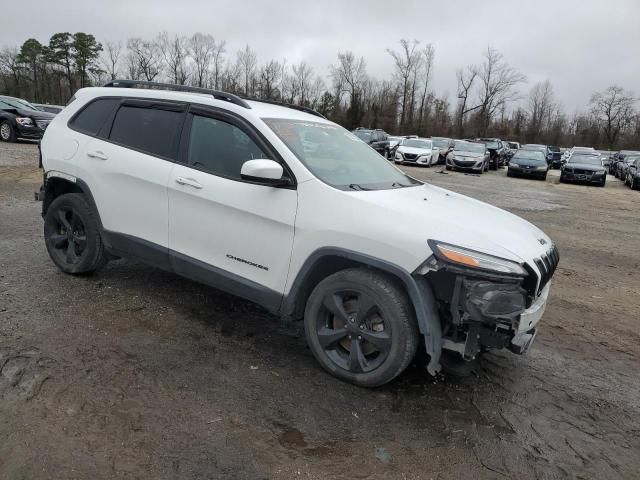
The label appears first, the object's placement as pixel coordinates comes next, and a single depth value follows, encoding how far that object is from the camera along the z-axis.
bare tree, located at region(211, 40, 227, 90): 69.00
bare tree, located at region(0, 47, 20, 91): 60.09
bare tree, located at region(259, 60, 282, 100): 66.81
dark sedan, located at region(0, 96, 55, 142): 17.67
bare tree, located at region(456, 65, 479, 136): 70.06
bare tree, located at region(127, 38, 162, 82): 65.88
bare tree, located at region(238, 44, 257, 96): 70.38
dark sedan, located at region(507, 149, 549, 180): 24.02
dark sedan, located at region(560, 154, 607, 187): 22.52
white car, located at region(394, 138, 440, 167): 25.19
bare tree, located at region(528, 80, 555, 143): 73.81
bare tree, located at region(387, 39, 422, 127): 71.25
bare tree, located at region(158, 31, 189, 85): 66.94
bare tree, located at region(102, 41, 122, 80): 66.79
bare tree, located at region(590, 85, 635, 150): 73.44
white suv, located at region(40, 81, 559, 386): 2.97
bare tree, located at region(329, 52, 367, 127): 70.62
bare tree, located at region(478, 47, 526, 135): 70.69
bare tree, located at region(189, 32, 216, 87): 69.00
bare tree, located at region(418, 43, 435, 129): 71.25
